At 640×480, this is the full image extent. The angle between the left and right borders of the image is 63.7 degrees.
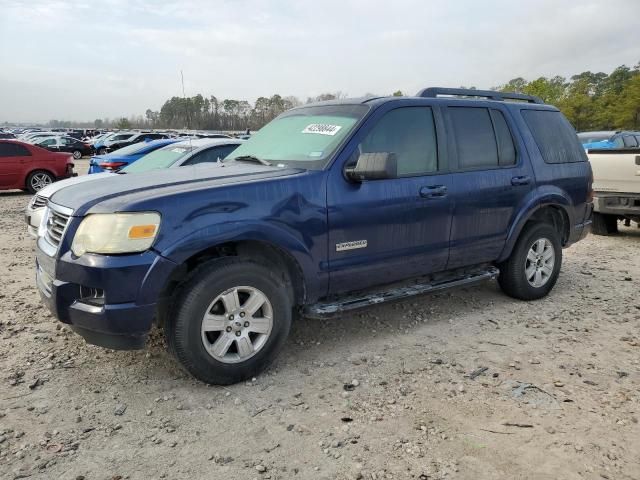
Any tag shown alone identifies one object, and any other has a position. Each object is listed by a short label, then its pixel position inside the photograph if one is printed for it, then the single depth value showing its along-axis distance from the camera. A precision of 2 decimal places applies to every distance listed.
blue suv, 3.04
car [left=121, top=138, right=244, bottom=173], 7.78
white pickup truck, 7.75
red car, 13.70
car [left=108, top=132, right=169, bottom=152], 29.45
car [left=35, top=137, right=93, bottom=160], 30.00
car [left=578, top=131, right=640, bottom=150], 14.42
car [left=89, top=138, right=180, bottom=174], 10.09
